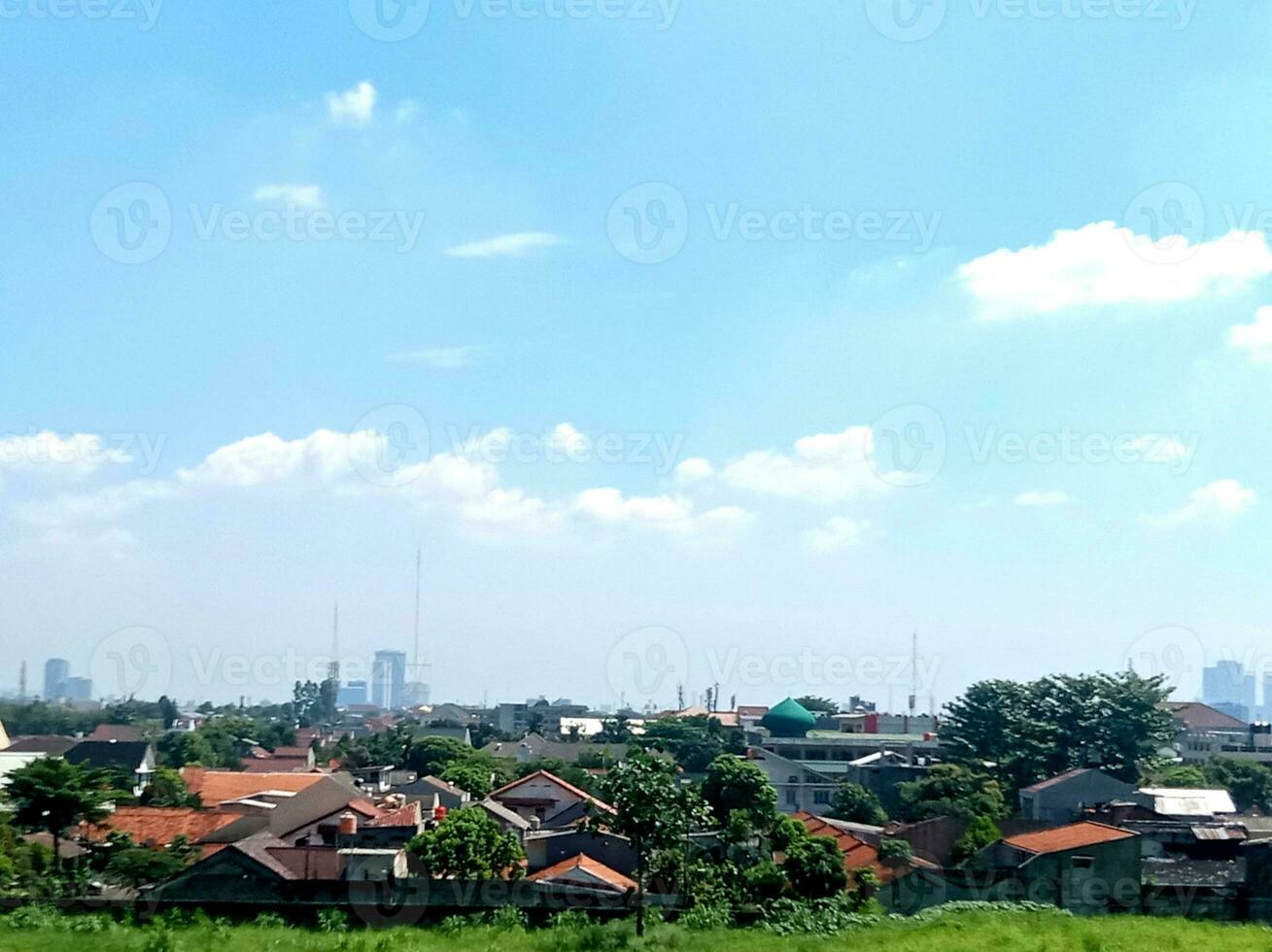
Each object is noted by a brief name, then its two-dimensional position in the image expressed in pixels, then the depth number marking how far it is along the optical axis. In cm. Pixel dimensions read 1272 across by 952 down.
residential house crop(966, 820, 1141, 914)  1944
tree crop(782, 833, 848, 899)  2031
